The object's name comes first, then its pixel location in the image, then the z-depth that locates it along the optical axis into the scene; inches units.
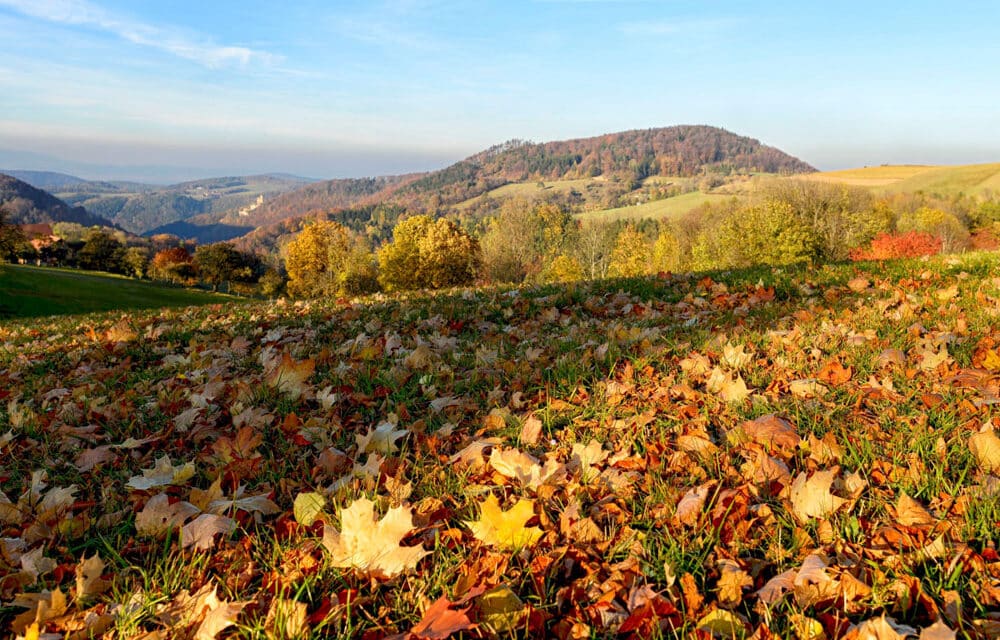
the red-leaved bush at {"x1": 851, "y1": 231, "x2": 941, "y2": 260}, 1781.5
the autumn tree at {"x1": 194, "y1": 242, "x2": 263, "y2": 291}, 3656.5
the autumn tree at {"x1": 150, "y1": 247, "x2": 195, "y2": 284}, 3700.8
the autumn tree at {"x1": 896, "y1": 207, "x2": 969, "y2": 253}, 2953.7
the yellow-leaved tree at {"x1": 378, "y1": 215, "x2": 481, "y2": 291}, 2015.3
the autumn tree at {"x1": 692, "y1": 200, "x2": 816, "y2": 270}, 1822.1
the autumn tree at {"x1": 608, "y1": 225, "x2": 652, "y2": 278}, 2891.7
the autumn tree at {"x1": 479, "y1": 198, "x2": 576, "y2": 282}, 2763.3
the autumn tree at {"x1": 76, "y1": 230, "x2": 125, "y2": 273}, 3941.9
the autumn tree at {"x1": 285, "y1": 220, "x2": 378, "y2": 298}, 2315.5
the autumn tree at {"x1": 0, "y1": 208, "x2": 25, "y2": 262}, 2352.4
